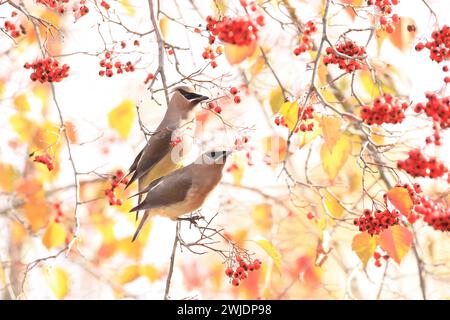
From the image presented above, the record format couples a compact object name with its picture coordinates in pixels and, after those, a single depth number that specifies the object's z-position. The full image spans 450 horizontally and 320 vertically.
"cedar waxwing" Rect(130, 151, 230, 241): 6.90
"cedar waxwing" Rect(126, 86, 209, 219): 7.69
